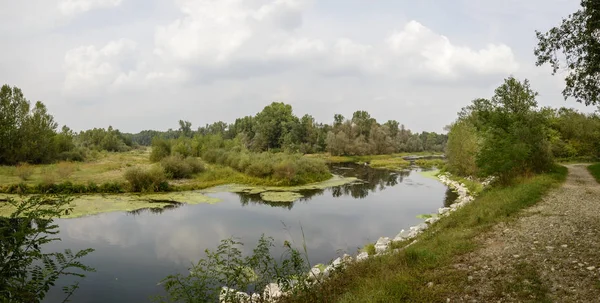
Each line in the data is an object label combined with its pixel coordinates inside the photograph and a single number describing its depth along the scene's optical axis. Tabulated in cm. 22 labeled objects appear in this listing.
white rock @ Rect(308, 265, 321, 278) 1072
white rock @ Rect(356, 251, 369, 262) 1220
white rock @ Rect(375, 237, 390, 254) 1278
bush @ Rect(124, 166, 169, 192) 2845
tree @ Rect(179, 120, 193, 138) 12525
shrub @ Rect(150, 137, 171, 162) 4731
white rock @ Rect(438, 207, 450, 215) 2016
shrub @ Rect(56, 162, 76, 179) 3009
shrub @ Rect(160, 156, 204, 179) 3651
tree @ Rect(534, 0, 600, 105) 910
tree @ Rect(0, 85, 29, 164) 3934
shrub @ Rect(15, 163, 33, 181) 2870
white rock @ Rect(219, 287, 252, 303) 659
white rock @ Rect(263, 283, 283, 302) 923
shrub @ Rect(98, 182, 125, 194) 2726
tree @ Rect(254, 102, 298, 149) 8338
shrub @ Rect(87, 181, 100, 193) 2681
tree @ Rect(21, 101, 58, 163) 4159
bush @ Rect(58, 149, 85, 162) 4812
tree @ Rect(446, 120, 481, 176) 3488
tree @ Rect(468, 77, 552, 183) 2019
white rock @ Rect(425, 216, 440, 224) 1717
